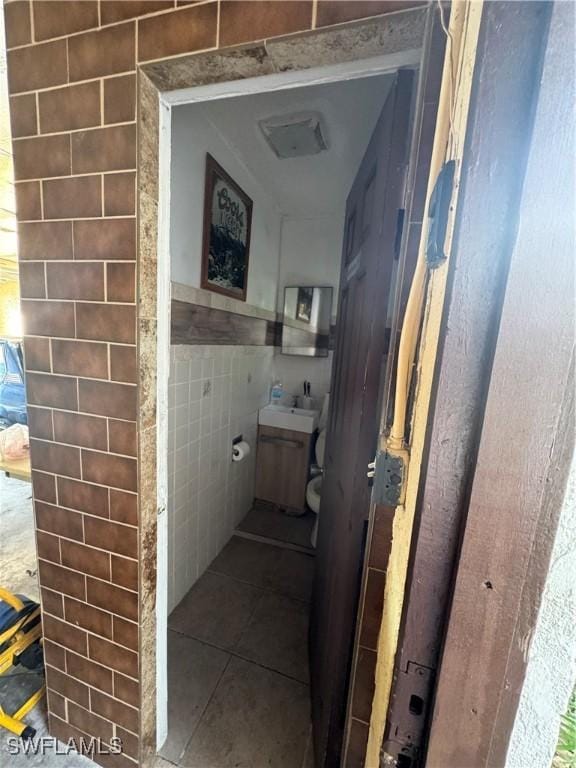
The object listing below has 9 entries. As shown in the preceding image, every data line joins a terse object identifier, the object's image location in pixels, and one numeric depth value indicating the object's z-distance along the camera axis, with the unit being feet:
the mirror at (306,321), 8.32
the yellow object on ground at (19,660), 3.43
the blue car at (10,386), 11.18
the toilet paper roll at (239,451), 6.56
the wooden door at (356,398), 2.12
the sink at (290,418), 7.53
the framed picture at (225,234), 4.74
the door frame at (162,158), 1.90
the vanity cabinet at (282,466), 7.66
